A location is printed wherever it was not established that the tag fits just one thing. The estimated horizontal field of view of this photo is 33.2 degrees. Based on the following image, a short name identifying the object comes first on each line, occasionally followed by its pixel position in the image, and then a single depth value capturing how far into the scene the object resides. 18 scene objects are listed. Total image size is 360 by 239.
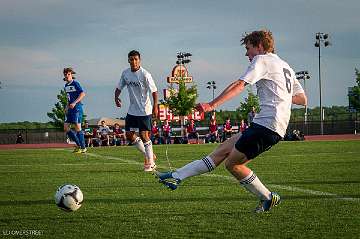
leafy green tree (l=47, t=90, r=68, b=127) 93.19
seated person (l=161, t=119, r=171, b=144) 43.06
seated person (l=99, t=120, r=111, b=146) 41.62
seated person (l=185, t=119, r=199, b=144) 44.62
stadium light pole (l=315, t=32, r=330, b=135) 65.04
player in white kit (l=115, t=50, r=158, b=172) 13.60
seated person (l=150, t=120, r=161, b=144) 42.91
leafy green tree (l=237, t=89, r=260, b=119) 81.25
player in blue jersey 18.84
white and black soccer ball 6.58
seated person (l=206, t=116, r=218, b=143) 44.31
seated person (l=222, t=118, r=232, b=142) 44.94
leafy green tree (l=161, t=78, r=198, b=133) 68.81
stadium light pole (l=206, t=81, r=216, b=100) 96.81
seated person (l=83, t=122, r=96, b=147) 41.55
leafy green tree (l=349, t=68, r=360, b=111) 73.62
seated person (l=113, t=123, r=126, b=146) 42.25
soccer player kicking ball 6.26
